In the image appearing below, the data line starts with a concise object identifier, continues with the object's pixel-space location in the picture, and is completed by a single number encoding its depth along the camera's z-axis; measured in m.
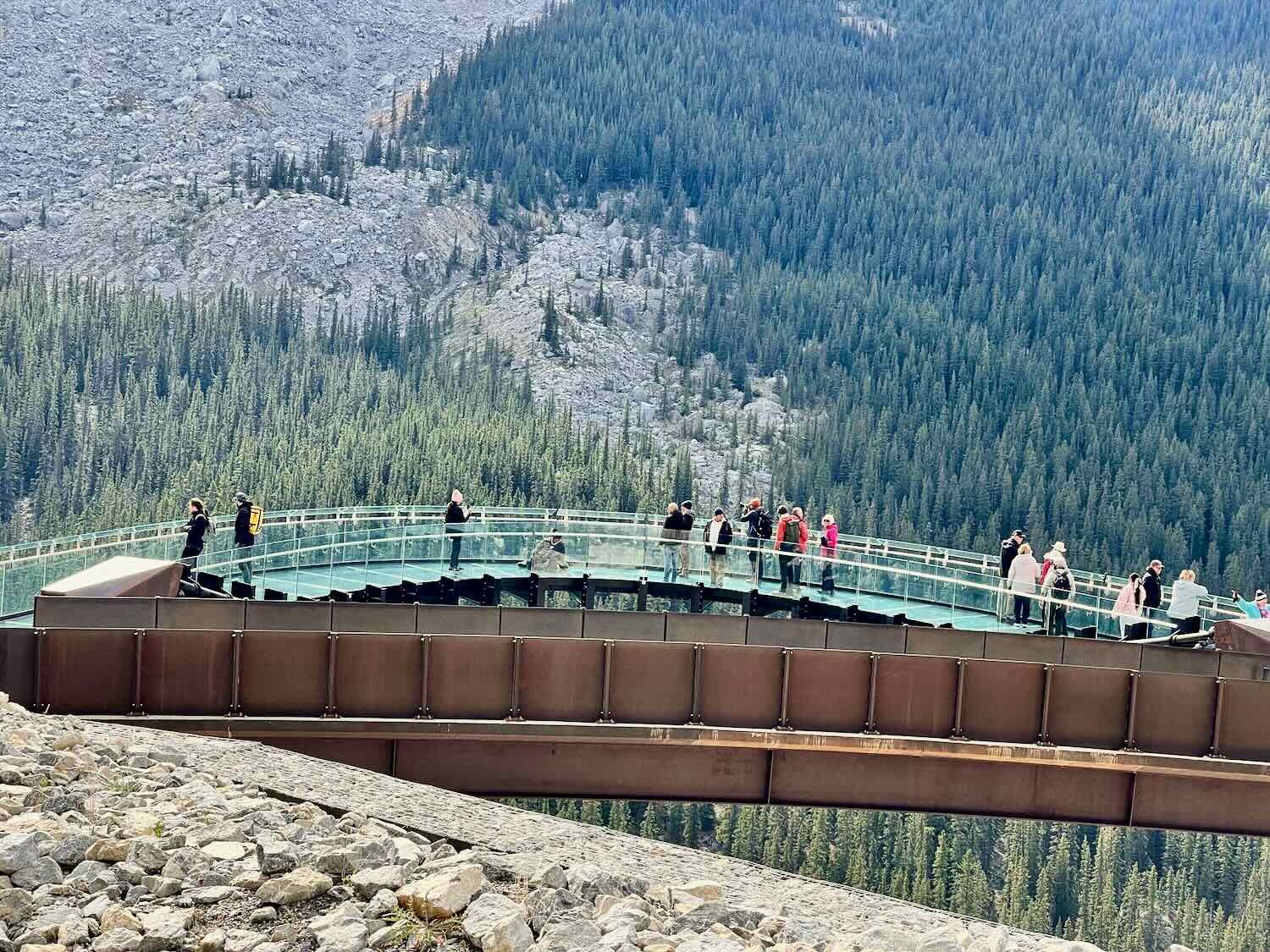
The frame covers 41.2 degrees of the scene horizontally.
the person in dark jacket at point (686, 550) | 34.34
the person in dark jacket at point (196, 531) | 30.81
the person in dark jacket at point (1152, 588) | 31.88
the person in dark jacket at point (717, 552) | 33.88
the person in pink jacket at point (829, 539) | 35.56
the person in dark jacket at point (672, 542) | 34.56
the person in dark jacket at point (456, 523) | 35.47
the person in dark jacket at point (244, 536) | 31.25
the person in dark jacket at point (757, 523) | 35.97
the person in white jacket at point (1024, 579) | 31.16
